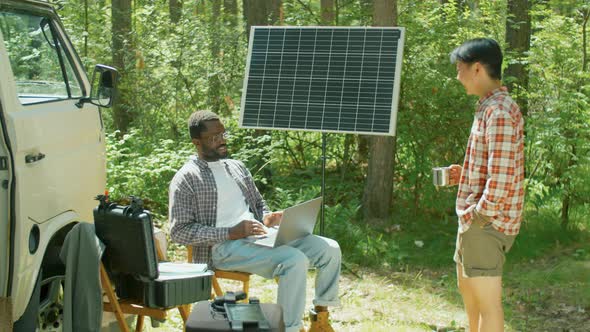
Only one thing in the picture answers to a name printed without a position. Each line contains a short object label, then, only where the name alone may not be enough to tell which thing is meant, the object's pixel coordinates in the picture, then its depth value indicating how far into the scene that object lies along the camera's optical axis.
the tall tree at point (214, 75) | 10.16
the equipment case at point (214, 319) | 3.68
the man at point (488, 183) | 3.87
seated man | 4.76
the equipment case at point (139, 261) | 4.07
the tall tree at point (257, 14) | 9.77
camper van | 3.68
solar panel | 5.81
